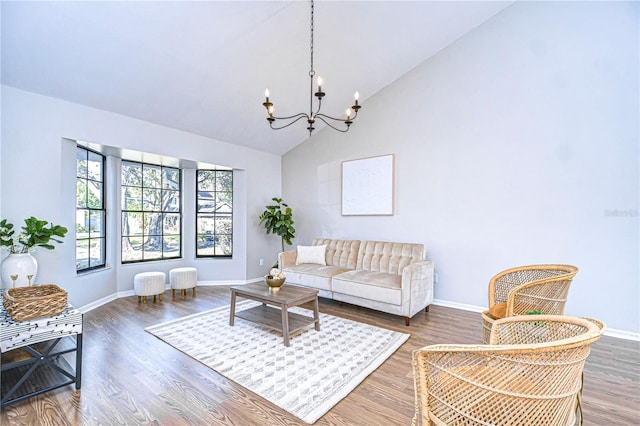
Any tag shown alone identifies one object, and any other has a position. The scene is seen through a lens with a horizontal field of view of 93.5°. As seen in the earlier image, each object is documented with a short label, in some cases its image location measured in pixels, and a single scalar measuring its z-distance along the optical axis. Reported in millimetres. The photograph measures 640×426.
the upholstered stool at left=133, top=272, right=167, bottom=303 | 4344
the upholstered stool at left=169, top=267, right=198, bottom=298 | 4723
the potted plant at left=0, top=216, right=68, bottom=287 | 2863
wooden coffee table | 3023
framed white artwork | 4895
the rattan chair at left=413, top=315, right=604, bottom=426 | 1062
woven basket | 2090
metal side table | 2008
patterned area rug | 2182
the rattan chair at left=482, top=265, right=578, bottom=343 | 2197
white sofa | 3607
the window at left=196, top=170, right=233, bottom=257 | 5762
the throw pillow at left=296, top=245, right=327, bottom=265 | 5020
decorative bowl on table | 3344
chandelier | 4297
